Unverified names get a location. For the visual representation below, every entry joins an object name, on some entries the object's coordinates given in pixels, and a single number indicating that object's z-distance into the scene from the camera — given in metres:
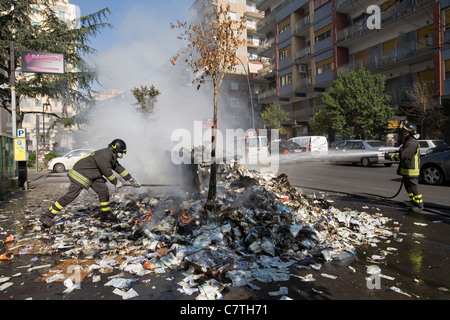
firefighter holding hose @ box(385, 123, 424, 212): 5.72
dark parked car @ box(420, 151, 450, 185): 8.34
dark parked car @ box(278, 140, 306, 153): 18.92
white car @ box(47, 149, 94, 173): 18.02
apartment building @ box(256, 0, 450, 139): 19.49
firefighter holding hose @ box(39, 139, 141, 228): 5.12
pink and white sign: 10.47
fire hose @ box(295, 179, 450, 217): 5.48
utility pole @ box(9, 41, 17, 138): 9.83
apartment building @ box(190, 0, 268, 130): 46.25
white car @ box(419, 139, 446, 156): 15.62
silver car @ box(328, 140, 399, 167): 15.13
